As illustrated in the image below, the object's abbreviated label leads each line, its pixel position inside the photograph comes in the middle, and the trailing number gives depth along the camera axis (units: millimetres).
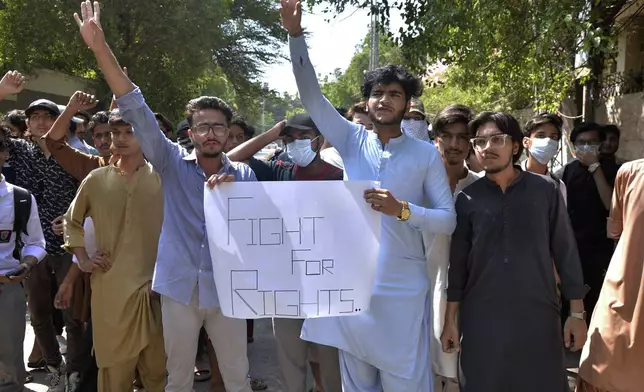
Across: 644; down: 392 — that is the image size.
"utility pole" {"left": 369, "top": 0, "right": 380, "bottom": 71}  18803
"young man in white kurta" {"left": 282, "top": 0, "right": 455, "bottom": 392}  2729
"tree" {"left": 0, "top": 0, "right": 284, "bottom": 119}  12352
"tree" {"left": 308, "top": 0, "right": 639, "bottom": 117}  5363
